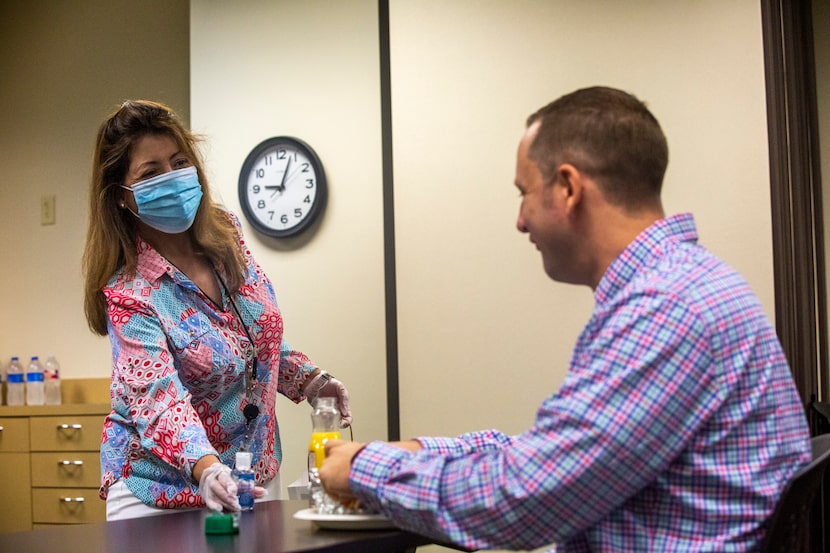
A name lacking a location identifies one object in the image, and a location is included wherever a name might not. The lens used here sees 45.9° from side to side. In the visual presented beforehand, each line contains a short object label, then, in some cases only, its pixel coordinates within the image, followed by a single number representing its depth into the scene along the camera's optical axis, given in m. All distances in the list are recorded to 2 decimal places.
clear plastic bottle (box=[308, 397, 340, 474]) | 1.75
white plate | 1.51
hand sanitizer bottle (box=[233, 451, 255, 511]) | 1.88
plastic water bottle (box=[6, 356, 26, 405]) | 5.23
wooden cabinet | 4.81
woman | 2.01
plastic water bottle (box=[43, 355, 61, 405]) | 5.22
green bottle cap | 1.60
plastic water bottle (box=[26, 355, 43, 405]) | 5.18
